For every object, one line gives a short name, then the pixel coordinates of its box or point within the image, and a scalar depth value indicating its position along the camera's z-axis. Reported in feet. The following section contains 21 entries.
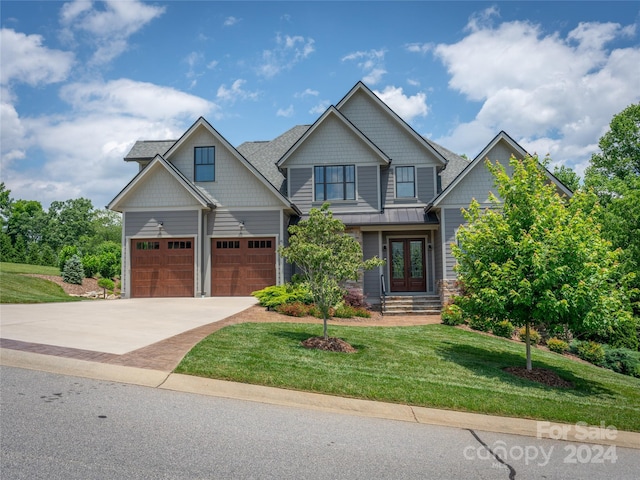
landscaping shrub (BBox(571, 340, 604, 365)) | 46.62
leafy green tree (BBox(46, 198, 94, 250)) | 213.05
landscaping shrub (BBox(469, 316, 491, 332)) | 32.71
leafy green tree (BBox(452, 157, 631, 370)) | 28.55
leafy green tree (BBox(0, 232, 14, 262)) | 132.26
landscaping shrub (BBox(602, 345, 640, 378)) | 44.22
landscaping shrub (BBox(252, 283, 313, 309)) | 51.08
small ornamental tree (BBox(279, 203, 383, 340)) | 32.76
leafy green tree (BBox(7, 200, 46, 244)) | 224.53
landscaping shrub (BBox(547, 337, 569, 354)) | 47.75
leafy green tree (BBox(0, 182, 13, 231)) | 217.97
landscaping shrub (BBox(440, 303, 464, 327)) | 50.85
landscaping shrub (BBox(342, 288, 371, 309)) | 56.90
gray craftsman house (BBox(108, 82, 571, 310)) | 62.95
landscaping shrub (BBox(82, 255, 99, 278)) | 88.28
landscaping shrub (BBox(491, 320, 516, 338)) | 47.22
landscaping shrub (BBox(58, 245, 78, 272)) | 88.74
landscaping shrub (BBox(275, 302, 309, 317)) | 48.49
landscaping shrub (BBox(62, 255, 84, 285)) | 78.93
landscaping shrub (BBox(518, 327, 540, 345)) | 48.68
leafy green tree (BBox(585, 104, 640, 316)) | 74.49
